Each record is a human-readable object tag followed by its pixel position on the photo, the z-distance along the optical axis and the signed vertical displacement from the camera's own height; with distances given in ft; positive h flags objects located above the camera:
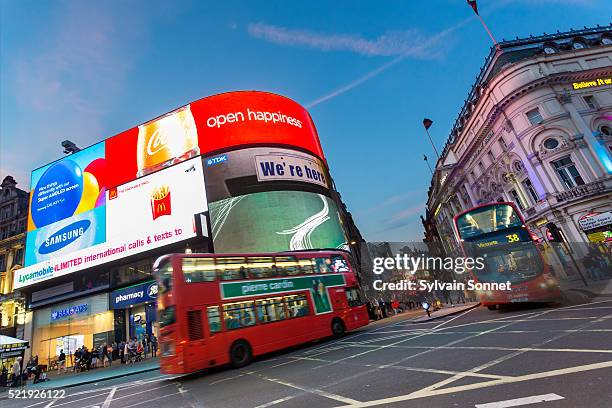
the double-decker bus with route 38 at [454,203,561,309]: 45.14 +1.97
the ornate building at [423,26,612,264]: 93.30 +39.81
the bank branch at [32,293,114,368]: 95.09 +15.00
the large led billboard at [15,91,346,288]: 97.55 +49.22
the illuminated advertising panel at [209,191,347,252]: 95.81 +30.16
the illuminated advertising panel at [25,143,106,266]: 105.50 +56.06
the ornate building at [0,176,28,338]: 119.55 +54.33
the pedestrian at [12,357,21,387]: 70.48 +3.52
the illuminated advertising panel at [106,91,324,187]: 106.83 +67.59
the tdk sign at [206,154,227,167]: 102.94 +54.03
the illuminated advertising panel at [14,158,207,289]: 94.99 +39.56
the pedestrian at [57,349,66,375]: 86.07 +5.05
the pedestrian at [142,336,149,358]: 84.92 +3.89
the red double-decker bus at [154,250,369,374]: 37.19 +3.54
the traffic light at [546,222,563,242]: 55.31 +4.10
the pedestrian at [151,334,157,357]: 84.23 +3.09
